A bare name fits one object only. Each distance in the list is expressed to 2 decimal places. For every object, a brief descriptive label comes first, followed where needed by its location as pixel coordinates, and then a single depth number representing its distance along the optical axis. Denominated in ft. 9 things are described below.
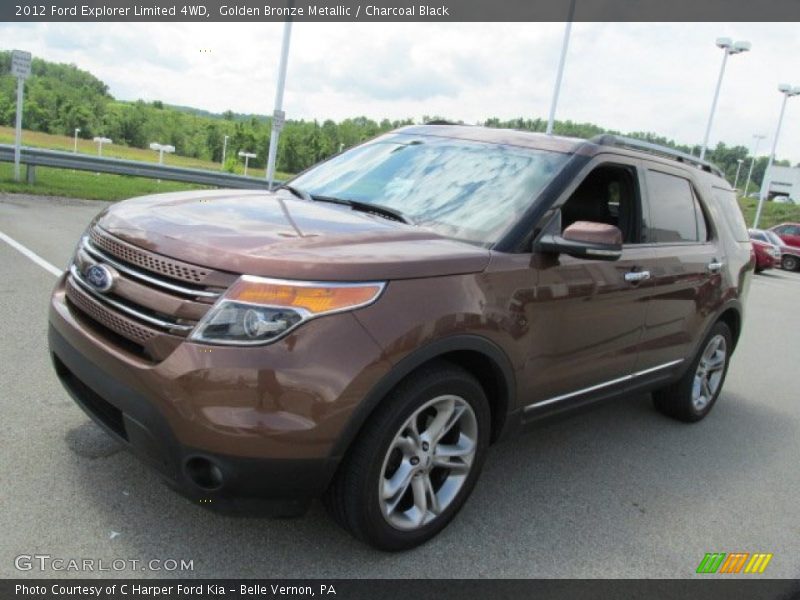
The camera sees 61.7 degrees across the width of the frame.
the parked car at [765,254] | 70.23
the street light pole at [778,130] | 128.26
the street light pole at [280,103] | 57.62
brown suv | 7.80
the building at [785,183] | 273.95
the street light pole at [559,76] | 86.28
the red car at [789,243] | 84.58
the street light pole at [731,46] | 104.53
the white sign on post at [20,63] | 44.32
